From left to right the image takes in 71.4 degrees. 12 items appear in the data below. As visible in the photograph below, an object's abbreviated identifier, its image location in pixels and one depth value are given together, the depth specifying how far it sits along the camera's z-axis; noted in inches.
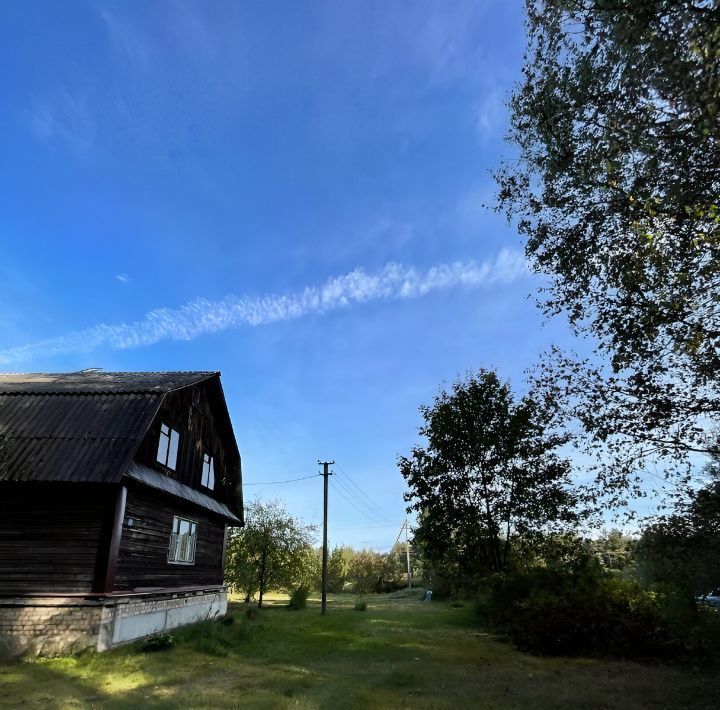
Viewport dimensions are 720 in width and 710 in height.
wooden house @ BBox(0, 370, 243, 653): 523.8
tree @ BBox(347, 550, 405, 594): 2181.3
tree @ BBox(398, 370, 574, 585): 757.3
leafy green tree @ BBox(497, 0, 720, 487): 332.8
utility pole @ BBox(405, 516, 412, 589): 2158.6
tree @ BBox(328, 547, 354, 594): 2020.2
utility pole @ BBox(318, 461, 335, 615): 1159.6
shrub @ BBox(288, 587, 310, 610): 1283.2
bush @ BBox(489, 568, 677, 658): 560.1
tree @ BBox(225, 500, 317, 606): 1402.6
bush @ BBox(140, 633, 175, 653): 551.2
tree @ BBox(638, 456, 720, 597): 422.0
